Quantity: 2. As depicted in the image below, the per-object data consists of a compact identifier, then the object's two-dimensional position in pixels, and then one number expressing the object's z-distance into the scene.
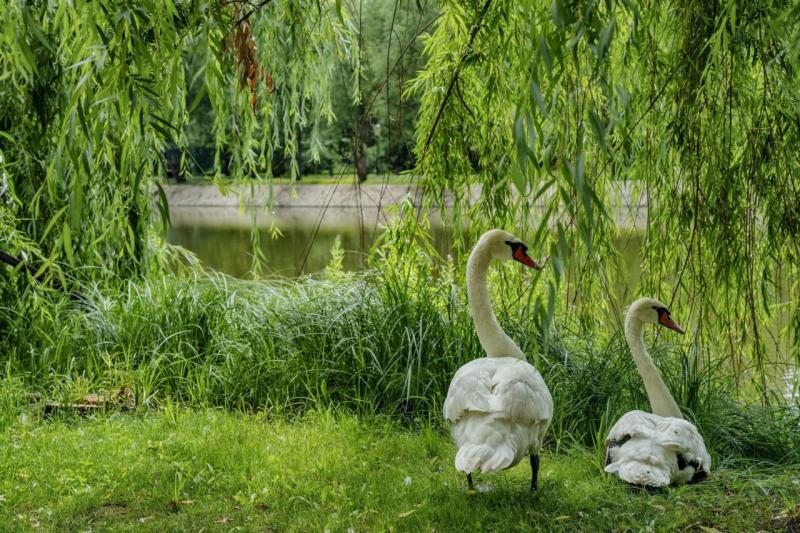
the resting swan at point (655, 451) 3.46
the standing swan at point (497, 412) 3.08
